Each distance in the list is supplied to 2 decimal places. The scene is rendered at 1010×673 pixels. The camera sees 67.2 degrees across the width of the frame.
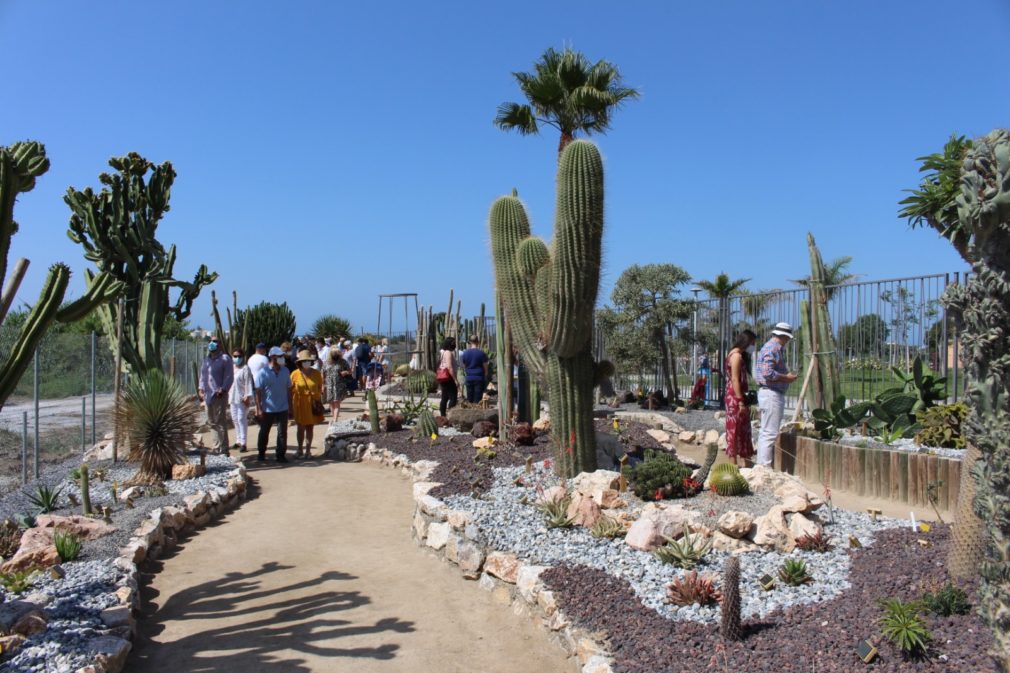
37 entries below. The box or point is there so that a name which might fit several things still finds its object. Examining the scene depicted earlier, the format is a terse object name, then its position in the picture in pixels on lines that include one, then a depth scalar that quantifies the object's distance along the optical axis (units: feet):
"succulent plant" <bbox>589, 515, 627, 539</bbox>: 18.81
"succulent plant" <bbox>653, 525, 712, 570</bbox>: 16.61
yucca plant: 27.91
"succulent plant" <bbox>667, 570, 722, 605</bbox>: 14.66
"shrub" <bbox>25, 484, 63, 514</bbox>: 23.06
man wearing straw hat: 25.71
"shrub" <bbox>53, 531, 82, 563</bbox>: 18.33
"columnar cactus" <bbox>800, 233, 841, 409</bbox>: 34.09
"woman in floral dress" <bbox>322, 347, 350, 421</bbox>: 47.39
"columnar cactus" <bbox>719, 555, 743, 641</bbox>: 12.92
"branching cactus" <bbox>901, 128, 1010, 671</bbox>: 9.21
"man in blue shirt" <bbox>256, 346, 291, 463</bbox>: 35.35
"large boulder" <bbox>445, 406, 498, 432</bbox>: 38.58
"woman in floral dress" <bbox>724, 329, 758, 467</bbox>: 26.48
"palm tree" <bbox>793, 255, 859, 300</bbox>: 66.69
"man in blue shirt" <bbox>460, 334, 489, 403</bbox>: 44.09
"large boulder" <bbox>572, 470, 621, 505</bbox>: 21.22
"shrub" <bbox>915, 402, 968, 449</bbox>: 25.00
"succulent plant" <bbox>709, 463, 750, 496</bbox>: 20.71
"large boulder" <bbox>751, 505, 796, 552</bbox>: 17.19
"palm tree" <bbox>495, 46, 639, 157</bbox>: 50.70
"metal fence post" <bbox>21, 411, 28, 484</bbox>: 28.68
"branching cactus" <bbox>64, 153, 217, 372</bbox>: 35.40
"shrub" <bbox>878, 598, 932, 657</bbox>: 11.42
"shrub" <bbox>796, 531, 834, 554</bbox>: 16.84
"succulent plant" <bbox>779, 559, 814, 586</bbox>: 15.14
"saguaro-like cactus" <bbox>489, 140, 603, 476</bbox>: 22.71
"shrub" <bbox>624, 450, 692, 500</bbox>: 21.09
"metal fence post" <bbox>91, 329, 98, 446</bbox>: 35.17
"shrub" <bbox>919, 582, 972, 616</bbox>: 12.40
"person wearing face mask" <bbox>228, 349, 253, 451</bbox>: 37.60
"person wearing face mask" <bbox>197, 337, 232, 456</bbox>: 35.96
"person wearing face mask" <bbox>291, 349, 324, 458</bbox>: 36.96
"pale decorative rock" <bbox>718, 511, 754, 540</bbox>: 17.30
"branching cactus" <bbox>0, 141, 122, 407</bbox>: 15.97
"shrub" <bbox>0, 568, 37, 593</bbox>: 15.84
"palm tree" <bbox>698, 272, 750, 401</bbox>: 66.69
